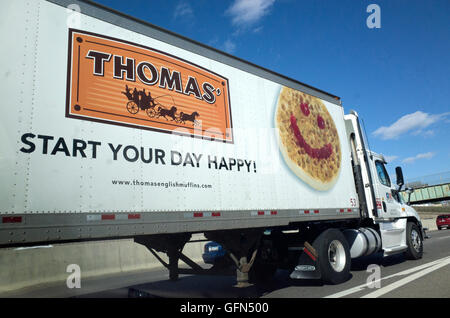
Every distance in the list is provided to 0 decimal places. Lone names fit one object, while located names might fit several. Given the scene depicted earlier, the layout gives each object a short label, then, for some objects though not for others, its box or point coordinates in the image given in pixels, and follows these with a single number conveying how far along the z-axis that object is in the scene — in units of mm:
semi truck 3355
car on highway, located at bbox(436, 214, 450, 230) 29297
